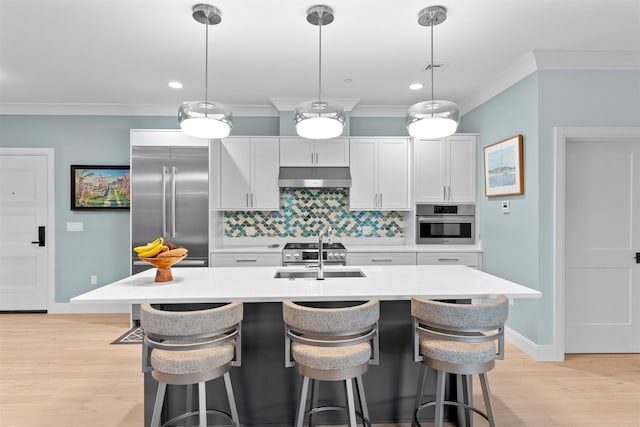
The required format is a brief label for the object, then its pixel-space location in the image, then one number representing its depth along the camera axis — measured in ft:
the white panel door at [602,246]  10.48
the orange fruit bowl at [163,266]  6.93
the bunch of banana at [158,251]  6.88
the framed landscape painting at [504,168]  10.98
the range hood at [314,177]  13.88
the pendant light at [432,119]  6.56
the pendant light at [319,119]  6.45
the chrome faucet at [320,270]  7.41
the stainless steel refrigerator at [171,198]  13.20
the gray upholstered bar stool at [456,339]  5.57
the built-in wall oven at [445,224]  14.35
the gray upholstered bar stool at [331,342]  5.41
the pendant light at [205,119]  6.56
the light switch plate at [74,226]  15.12
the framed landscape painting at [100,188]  15.06
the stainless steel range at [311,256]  13.11
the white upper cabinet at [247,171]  14.24
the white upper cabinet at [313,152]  14.30
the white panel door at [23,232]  14.96
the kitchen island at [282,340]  6.53
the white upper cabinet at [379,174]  14.43
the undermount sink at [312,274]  7.87
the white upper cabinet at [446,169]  14.23
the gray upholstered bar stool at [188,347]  5.28
